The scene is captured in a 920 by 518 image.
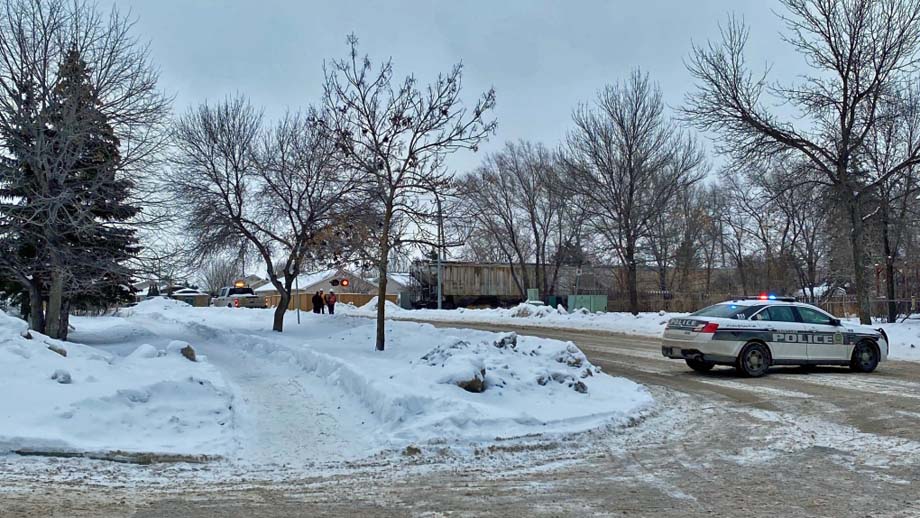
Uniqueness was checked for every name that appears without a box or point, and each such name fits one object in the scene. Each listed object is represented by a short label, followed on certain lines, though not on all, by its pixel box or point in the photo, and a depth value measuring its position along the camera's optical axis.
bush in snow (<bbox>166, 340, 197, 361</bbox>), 14.18
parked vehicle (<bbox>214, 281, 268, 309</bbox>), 49.25
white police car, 13.08
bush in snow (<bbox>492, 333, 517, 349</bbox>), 12.47
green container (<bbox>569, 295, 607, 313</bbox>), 42.91
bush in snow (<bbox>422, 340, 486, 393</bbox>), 9.39
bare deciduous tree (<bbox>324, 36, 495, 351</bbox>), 15.91
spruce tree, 15.40
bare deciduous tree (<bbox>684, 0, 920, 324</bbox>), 22.28
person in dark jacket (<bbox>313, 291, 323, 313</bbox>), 34.69
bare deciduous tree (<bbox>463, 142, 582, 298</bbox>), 49.31
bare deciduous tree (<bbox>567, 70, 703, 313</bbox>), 37.19
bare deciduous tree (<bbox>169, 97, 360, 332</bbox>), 22.72
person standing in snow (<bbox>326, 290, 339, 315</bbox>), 38.44
